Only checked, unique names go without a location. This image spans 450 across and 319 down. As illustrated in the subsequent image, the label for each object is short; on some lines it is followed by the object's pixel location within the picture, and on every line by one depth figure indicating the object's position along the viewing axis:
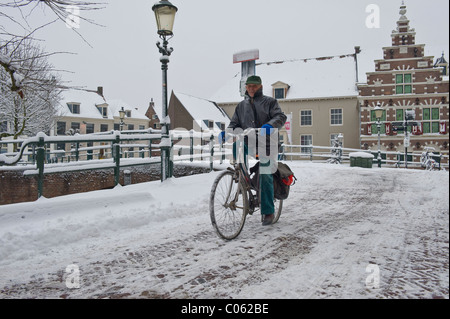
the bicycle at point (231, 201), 3.56
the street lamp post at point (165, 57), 6.70
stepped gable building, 25.19
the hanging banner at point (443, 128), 24.45
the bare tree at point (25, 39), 3.83
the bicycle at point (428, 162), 16.62
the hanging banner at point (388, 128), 25.98
